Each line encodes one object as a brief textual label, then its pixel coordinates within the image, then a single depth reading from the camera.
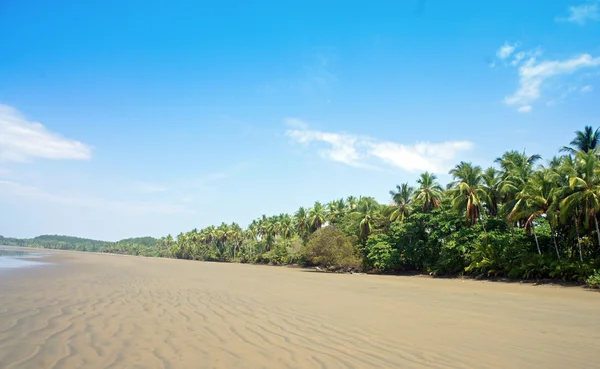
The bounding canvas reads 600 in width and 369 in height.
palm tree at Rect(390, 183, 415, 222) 46.62
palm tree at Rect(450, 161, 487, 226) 35.91
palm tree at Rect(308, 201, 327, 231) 68.94
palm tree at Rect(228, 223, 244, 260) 100.12
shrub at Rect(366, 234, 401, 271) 43.34
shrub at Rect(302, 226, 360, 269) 48.22
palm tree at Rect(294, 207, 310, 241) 71.19
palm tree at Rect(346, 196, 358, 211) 67.69
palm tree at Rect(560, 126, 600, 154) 38.12
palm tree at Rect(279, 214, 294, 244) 80.88
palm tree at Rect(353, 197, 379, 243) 51.62
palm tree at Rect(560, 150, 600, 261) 23.75
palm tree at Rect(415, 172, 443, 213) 42.81
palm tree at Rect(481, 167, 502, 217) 37.81
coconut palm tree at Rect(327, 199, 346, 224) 66.88
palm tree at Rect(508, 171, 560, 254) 27.77
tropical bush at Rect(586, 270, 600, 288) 22.94
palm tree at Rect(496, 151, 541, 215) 33.53
